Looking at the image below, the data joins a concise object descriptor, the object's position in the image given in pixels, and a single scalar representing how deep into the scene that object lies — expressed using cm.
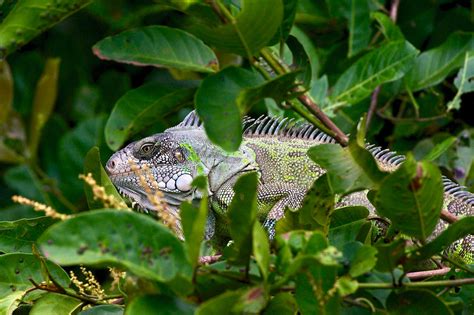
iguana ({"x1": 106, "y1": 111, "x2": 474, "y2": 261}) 764
